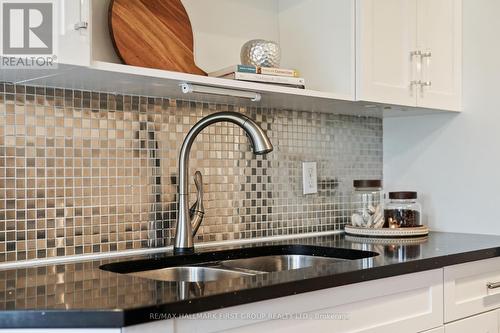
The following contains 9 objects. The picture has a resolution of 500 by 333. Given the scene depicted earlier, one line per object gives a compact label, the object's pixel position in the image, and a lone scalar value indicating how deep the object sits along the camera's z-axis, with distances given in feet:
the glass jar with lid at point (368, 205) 7.38
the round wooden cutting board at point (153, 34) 5.43
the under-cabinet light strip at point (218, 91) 5.23
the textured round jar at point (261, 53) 6.16
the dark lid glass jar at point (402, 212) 7.36
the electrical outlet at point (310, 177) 7.34
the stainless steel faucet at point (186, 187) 5.69
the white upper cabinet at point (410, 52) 6.51
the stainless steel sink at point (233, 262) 5.32
